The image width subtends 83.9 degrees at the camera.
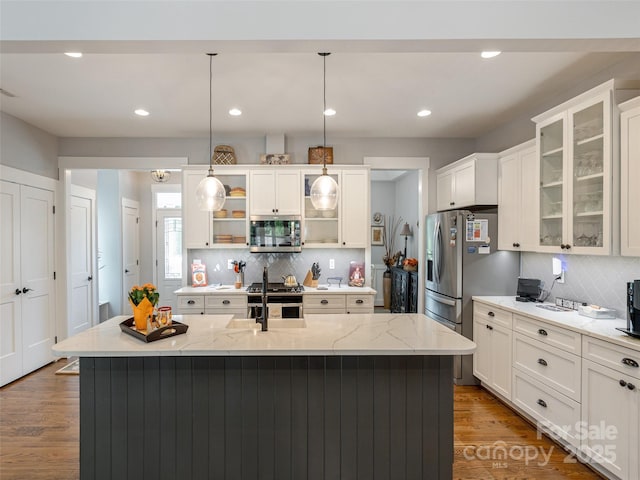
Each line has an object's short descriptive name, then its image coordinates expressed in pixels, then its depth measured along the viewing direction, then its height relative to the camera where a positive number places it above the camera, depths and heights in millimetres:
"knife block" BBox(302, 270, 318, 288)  4465 -575
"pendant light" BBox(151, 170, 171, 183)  6266 +1078
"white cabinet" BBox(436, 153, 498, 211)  3742 +594
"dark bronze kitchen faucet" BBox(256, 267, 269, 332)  2256 -482
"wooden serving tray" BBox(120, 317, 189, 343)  2007 -558
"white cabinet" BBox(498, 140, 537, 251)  3258 +365
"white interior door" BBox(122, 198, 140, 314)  6102 -170
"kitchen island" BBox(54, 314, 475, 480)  2043 -1037
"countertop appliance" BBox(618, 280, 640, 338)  2096 -434
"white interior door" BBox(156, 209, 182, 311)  6641 -259
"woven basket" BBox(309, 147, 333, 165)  4505 +1026
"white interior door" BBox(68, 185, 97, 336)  4844 -342
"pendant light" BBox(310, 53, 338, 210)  2648 +327
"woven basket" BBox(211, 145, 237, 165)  4480 +1013
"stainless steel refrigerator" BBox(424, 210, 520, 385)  3637 -342
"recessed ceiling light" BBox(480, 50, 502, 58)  2520 +1288
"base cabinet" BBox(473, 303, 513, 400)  3162 -1054
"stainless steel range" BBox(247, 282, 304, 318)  4066 -764
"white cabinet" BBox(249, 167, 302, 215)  4387 +566
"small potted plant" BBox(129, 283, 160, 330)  2146 -410
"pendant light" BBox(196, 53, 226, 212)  2732 +326
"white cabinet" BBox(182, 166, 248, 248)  4379 +251
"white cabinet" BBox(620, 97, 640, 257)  2199 +366
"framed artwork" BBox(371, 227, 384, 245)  7617 -6
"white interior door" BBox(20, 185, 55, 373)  4012 -458
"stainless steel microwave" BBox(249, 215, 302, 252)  4348 +24
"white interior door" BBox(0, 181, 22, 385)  3713 -529
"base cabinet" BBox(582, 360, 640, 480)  2012 -1106
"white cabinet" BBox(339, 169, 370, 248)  4414 +345
